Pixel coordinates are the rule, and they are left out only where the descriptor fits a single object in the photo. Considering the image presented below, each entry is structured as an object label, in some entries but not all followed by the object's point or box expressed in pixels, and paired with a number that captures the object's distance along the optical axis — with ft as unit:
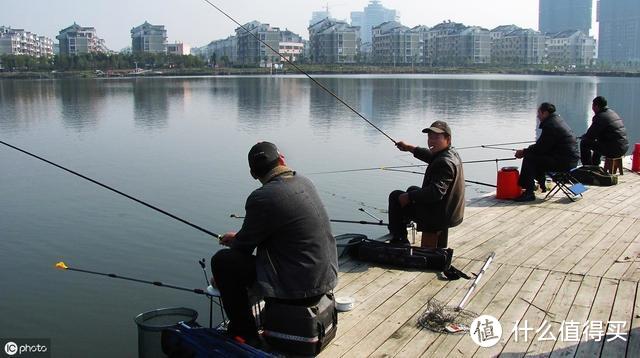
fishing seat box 14.16
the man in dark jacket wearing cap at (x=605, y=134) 36.37
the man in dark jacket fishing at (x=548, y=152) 30.68
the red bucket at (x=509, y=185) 32.19
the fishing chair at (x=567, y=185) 31.12
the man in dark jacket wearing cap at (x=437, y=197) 20.06
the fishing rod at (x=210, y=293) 16.06
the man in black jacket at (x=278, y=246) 13.55
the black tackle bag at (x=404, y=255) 20.42
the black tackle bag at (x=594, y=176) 35.88
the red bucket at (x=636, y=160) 41.29
